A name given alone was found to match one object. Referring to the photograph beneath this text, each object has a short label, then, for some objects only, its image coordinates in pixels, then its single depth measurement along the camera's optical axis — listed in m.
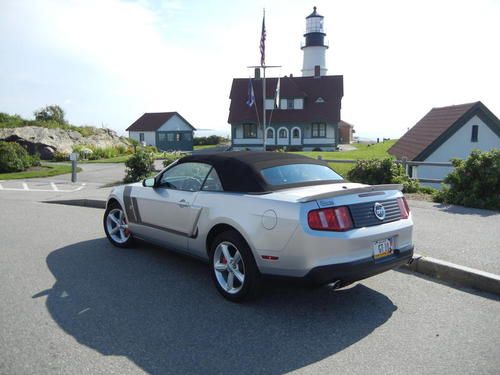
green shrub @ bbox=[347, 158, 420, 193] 11.82
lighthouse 59.91
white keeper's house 49.00
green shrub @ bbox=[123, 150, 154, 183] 15.23
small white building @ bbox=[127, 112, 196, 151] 57.75
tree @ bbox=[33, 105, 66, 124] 59.95
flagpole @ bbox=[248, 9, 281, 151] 25.08
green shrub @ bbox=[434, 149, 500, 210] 9.46
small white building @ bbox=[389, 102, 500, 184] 23.78
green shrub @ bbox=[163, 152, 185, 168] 15.41
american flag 25.09
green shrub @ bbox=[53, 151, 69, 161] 28.31
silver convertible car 3.97
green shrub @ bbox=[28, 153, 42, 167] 21.54
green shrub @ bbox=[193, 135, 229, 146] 64.50
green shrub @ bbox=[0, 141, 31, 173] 19.94
